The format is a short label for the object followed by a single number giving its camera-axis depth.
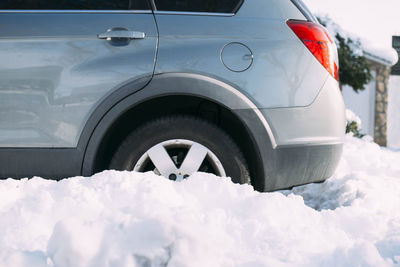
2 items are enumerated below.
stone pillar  15.42
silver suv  2.77
